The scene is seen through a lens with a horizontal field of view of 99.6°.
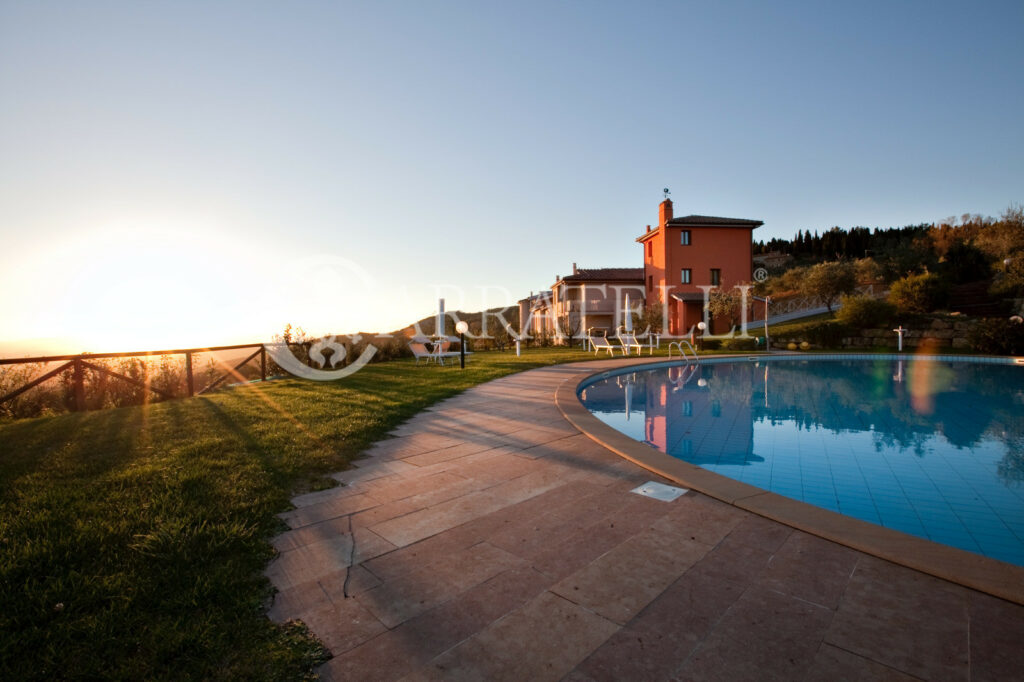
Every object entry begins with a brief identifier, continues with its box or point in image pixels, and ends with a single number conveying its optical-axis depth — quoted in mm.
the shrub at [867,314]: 18672
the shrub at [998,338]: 14594
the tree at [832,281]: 25922
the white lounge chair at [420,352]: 13883
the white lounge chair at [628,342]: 16219
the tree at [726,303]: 23328
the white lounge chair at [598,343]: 16823
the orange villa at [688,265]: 27438
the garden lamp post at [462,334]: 12200
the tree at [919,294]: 19875
